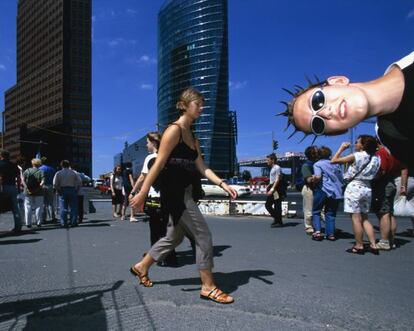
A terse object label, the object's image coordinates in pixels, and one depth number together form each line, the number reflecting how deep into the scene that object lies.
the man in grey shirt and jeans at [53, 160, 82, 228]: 9.38
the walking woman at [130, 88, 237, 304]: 3.48
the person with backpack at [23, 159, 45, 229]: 9.12
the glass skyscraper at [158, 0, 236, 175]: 92.69
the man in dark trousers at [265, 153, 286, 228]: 9.29
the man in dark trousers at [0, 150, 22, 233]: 8.12
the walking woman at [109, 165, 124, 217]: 11.70
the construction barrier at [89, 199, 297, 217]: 11.98
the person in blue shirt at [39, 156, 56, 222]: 9.97
